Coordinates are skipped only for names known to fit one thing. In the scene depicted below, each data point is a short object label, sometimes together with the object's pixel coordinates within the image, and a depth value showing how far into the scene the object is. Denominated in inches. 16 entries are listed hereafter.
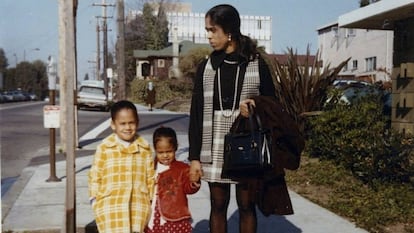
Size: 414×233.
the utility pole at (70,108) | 164.9
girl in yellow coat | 138.3
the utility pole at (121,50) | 637.9
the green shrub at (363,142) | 266.8
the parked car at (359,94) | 360.6
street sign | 296.2
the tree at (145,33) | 2345.8
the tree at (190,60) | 1544.0
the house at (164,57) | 1956.2
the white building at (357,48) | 1306.6
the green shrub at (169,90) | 1567.4
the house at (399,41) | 366.3
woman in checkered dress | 139.8
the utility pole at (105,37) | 1815.9
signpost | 296.7
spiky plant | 396.8
